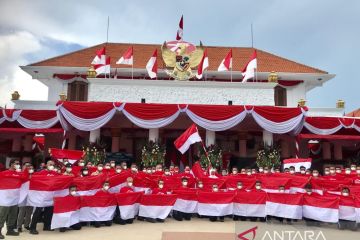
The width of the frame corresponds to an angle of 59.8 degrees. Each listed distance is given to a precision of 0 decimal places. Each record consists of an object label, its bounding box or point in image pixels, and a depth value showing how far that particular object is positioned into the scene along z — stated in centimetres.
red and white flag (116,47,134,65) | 1655
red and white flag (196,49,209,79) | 1696
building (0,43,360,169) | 1448
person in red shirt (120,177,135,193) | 916
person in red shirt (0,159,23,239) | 716
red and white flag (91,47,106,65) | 1659
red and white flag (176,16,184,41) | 1798
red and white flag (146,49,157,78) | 1667
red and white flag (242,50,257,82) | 1611
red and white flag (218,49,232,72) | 1680
